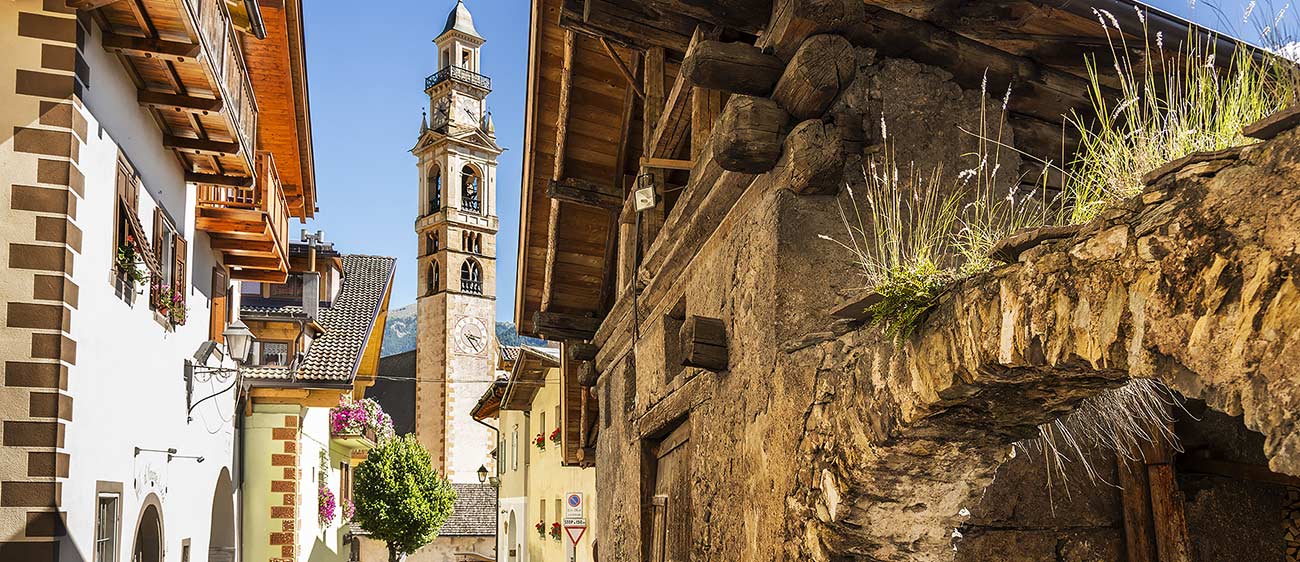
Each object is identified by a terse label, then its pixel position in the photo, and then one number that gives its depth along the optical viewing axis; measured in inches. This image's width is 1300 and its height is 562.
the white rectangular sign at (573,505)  517.3
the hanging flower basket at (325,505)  831.7
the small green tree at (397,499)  1186.0
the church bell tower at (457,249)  1988.2
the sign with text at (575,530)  497.7
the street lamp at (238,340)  494.9
